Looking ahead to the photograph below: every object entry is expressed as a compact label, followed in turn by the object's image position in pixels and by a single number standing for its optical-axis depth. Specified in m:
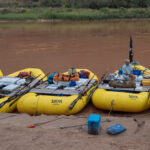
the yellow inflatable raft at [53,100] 5.92
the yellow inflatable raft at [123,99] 5.90
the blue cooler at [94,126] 4.18
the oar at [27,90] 6.42
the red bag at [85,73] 7.92
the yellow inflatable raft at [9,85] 6.16
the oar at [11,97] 6.06
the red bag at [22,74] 8.04
